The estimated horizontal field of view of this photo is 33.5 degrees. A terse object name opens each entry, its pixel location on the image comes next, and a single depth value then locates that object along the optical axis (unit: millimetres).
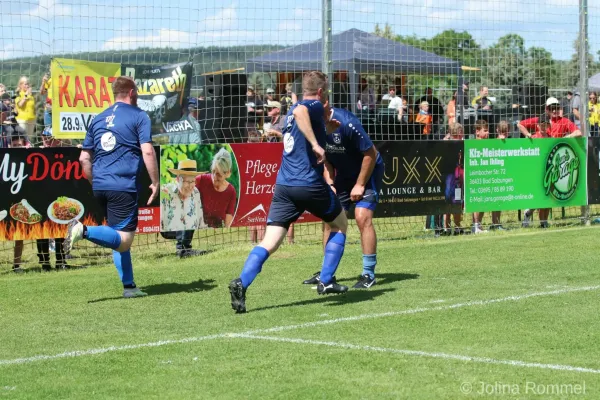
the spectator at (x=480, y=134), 16516
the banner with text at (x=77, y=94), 12984
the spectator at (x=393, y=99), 16375
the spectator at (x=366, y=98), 16031
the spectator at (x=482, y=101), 17739
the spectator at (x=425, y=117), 16750
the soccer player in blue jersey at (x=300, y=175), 8570
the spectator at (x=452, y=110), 17609
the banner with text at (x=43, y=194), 12305
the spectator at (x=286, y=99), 15891
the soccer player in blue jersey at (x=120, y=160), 9656
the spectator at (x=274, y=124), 15656
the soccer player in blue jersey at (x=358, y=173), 9719
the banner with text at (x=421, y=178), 15164
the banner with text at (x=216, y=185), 13344
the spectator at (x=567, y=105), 18281
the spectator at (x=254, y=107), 16389
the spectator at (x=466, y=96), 17797
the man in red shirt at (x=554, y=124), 17781
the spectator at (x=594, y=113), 19594
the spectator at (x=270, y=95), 17594
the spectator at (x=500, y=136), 16750
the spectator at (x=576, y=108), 17594
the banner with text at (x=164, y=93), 13879
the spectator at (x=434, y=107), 17391
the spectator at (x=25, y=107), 13914
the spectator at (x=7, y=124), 13531
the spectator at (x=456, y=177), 15898
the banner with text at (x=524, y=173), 16078
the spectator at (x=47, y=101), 13266
